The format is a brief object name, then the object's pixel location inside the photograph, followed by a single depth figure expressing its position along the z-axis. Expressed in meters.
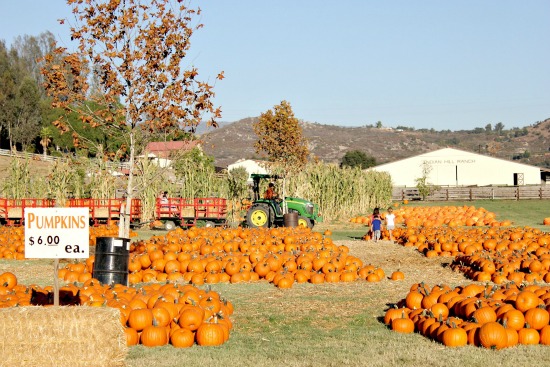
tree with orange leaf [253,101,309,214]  52.19
